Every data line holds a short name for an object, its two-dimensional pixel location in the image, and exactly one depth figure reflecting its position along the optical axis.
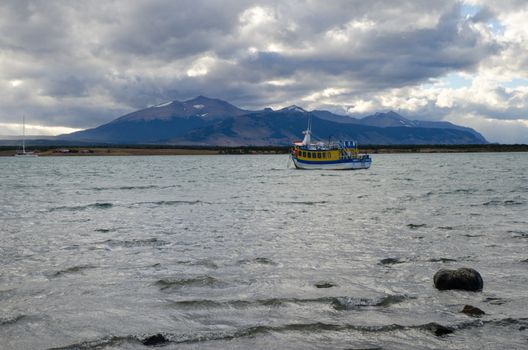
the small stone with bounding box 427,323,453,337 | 10.70
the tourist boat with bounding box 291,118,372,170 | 113.19
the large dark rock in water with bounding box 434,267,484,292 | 14.07
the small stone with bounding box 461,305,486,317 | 11.89
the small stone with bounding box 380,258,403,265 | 17.77
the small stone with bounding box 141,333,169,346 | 10.23
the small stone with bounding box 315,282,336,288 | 14.66
